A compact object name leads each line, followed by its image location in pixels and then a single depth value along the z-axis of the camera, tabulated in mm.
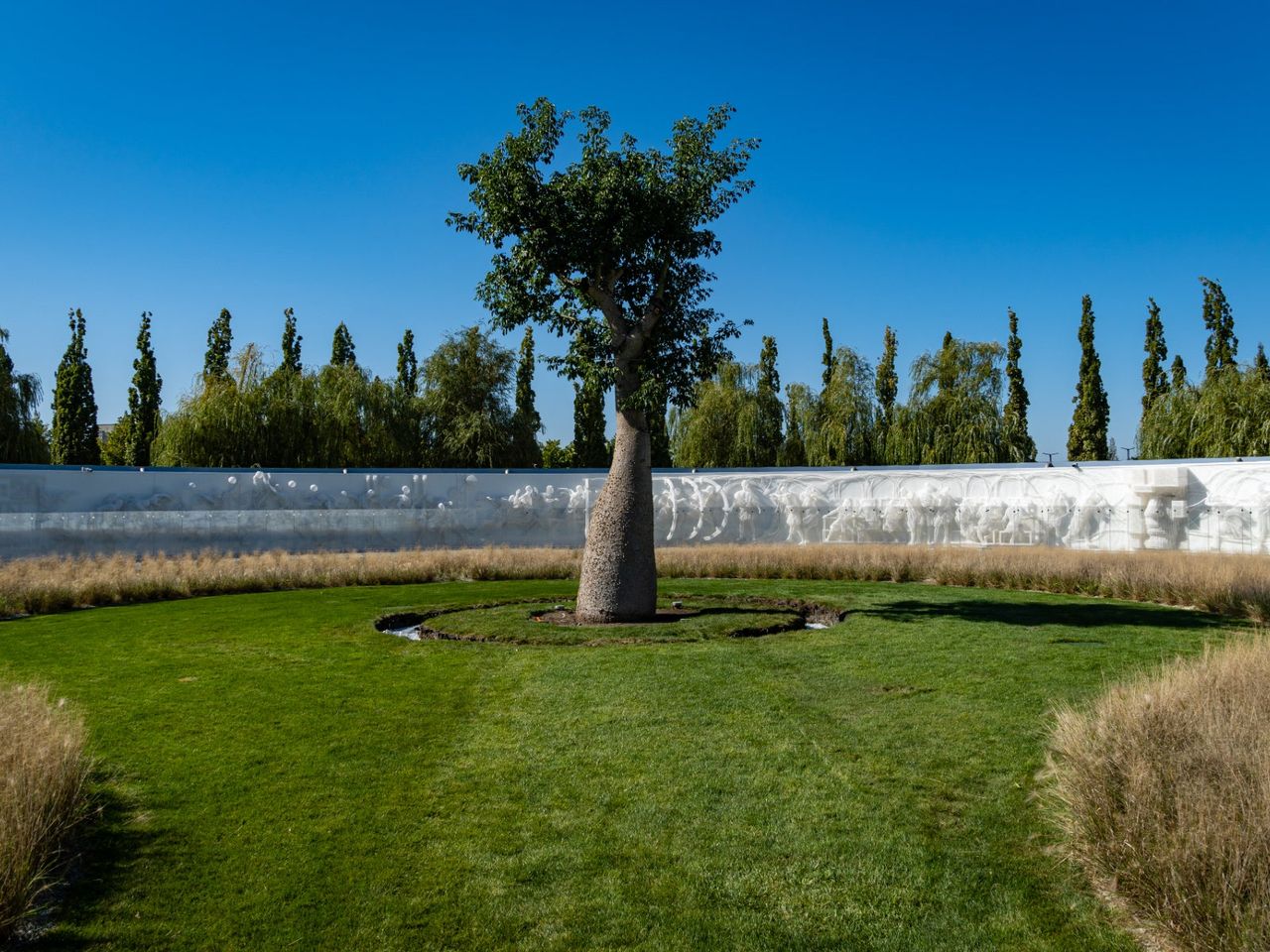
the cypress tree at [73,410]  35500
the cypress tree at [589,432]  39969
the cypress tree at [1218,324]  33188
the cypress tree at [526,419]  36344
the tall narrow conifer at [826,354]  41688
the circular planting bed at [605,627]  10875
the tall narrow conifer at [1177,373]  32122
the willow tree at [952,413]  34188
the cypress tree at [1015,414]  35056
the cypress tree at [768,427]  37156
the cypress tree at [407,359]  43406
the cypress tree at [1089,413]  36219
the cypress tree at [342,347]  44031
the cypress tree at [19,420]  28594
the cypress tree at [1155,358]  36531
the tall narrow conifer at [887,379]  38375
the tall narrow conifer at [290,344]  41669
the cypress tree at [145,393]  37688
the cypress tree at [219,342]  40375
